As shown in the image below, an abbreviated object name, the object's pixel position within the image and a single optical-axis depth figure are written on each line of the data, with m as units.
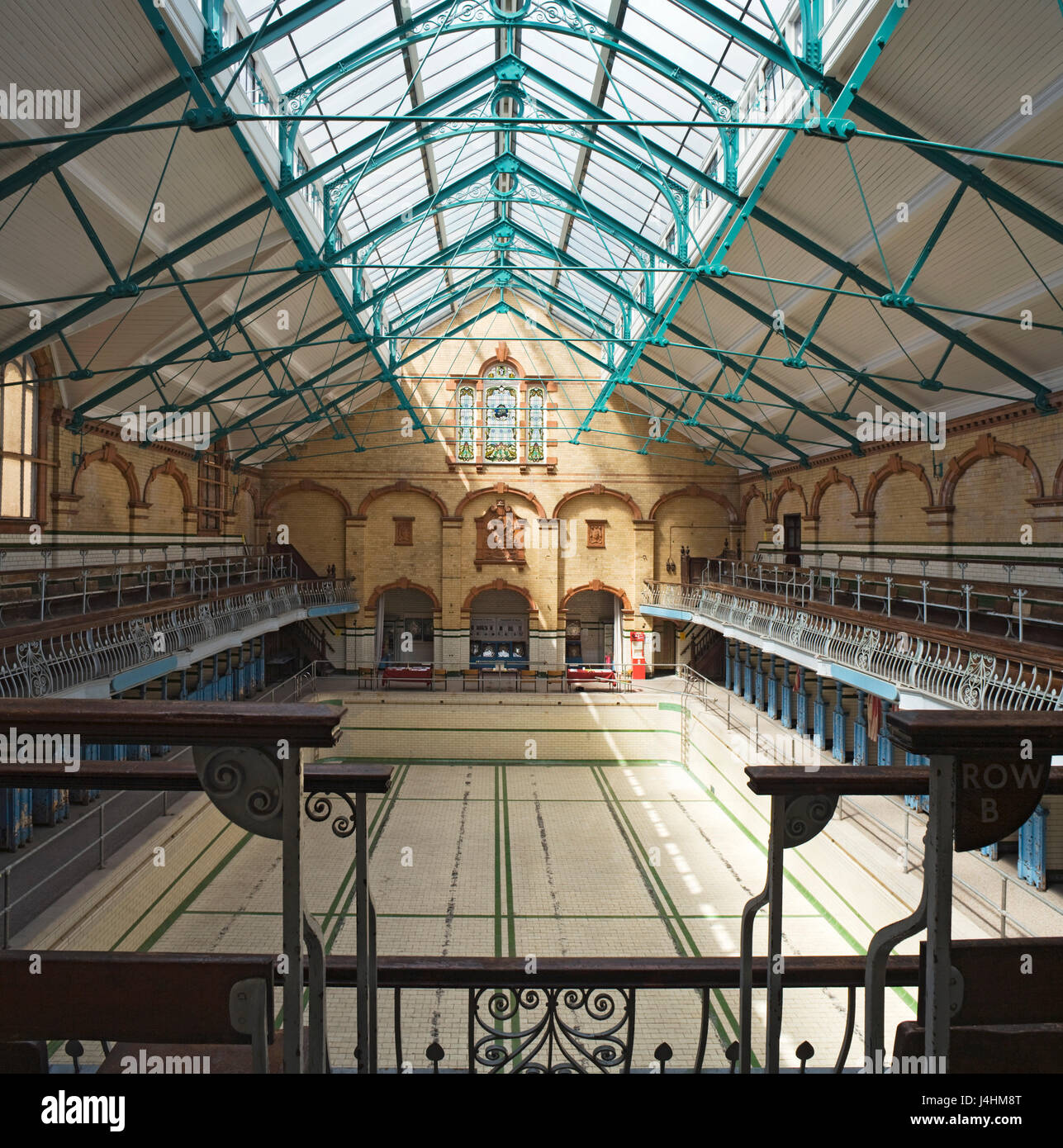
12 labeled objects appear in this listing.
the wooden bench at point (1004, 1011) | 1.97
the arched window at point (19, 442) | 13.52
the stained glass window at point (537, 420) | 26.38
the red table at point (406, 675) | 23.64
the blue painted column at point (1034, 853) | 9.91
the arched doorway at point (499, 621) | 28.38
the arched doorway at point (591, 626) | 28.67
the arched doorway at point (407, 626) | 28.30
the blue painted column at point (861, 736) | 15.16
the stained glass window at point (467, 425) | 26.30
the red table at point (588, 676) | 23.78
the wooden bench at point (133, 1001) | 1.97
